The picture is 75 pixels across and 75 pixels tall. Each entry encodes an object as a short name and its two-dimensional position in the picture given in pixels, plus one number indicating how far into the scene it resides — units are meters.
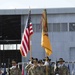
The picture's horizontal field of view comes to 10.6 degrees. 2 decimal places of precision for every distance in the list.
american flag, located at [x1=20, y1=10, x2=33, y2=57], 18.53
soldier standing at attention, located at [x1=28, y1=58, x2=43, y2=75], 15.98
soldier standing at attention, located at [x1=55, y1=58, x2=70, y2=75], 17.47
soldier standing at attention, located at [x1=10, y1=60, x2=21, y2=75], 17.80
